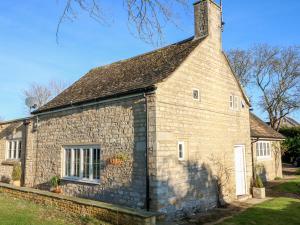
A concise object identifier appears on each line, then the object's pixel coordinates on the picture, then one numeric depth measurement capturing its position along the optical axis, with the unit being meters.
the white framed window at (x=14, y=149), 20.28
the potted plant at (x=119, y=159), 12.05
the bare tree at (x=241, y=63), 42.47
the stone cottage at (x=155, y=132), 11.41
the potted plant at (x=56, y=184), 15.06
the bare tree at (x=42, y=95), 51.11
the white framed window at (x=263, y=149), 23.20
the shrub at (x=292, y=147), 32.06
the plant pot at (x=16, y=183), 18.14
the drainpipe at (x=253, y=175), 17.26
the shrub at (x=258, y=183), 16.36
